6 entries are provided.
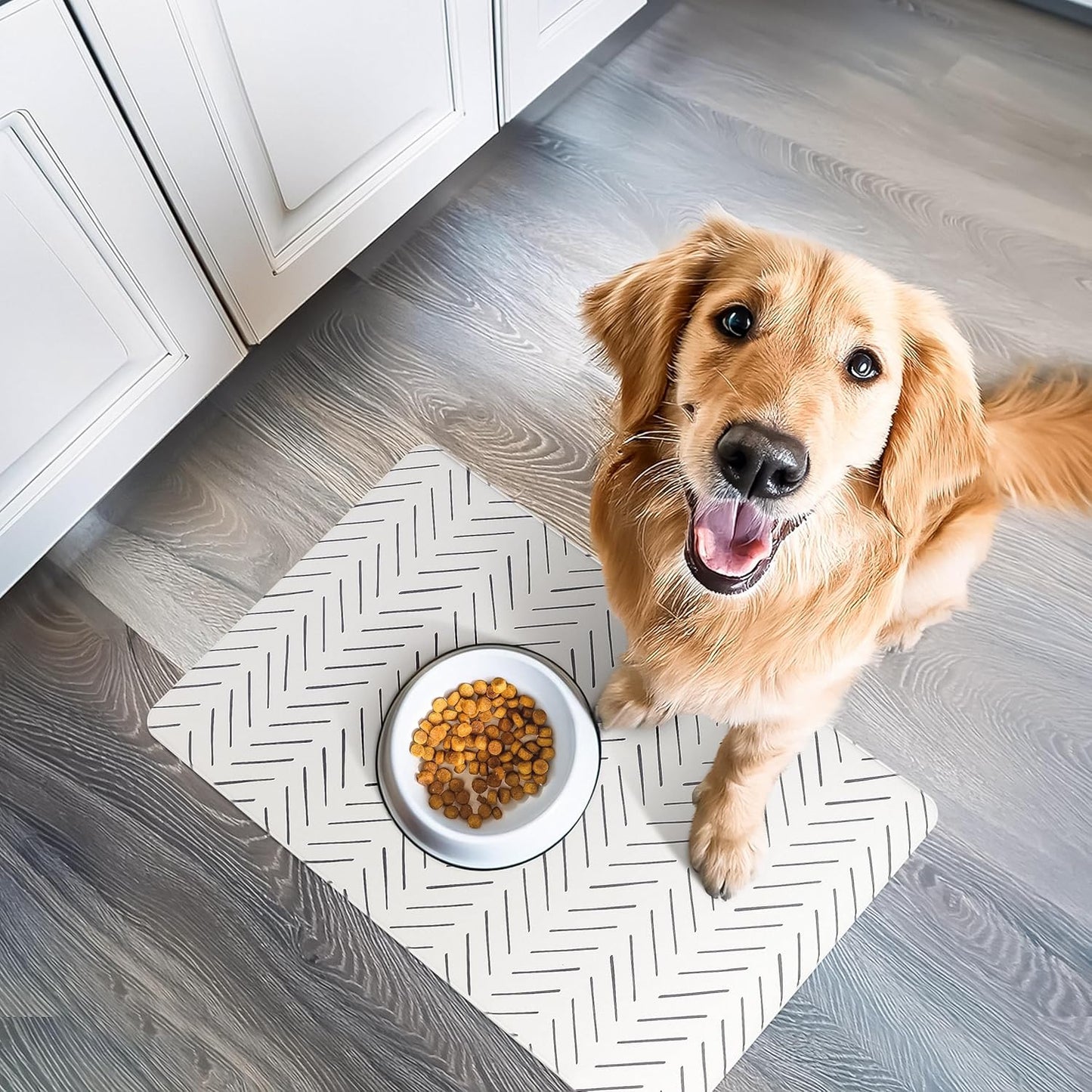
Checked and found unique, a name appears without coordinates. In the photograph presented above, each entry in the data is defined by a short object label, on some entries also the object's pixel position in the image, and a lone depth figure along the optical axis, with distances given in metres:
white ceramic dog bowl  1.21
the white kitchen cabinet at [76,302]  1.00
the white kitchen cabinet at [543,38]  1.57
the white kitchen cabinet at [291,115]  1.10
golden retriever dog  0.76
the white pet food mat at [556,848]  1.19
